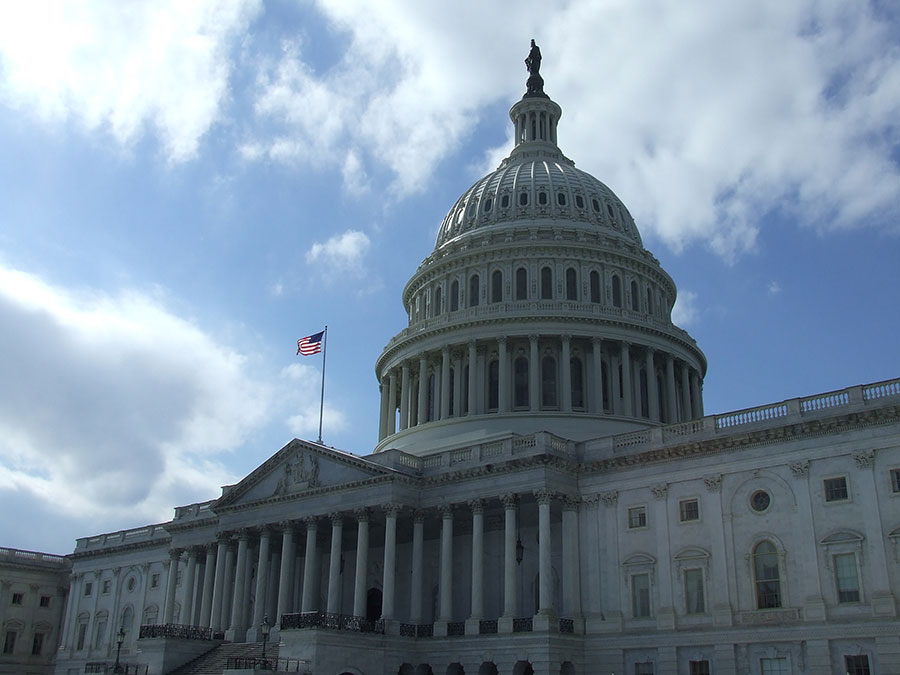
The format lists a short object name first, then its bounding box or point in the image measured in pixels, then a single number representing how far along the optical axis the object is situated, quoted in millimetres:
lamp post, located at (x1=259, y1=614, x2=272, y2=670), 51219
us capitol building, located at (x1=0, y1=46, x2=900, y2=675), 48031
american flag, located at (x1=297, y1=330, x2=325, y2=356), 74062
